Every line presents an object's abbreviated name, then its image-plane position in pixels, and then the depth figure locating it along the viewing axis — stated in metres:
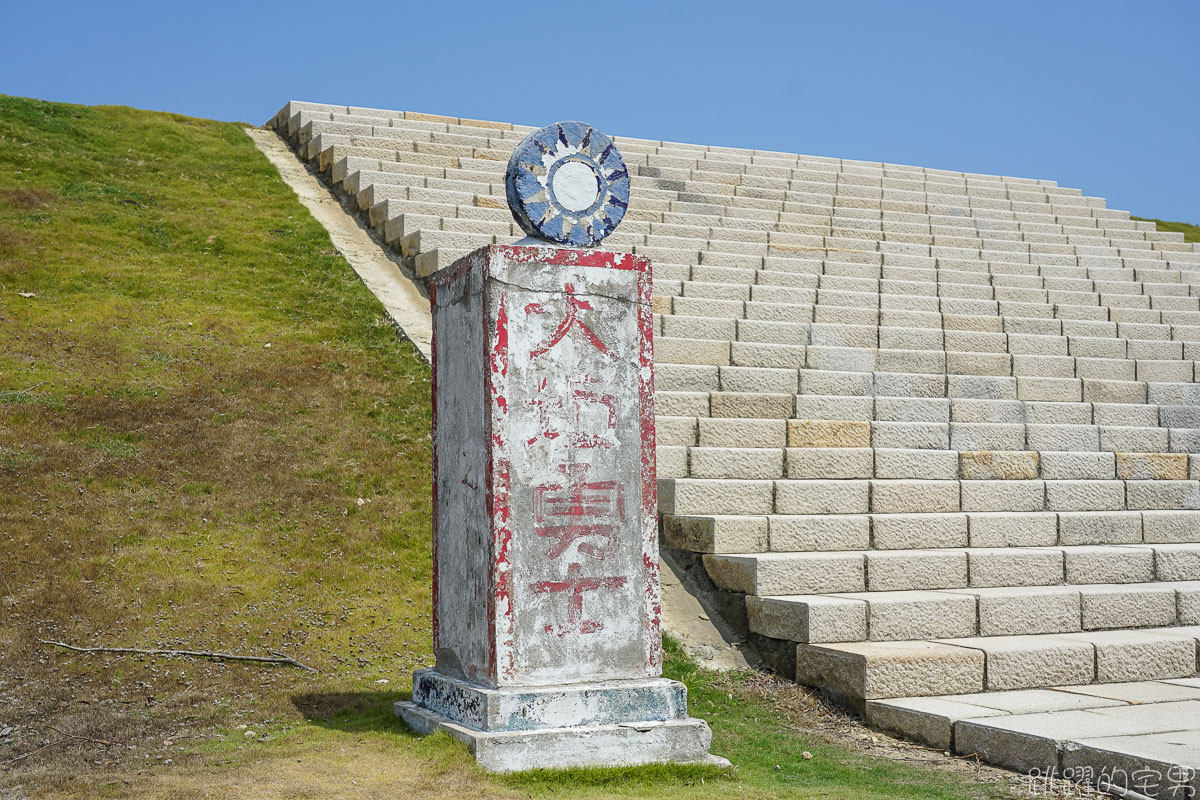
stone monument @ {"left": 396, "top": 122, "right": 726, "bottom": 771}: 4.39
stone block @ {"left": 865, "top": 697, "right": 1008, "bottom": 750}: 4.99
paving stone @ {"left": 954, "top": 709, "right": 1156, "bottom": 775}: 4.50
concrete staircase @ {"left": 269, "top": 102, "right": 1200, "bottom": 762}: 6.12
